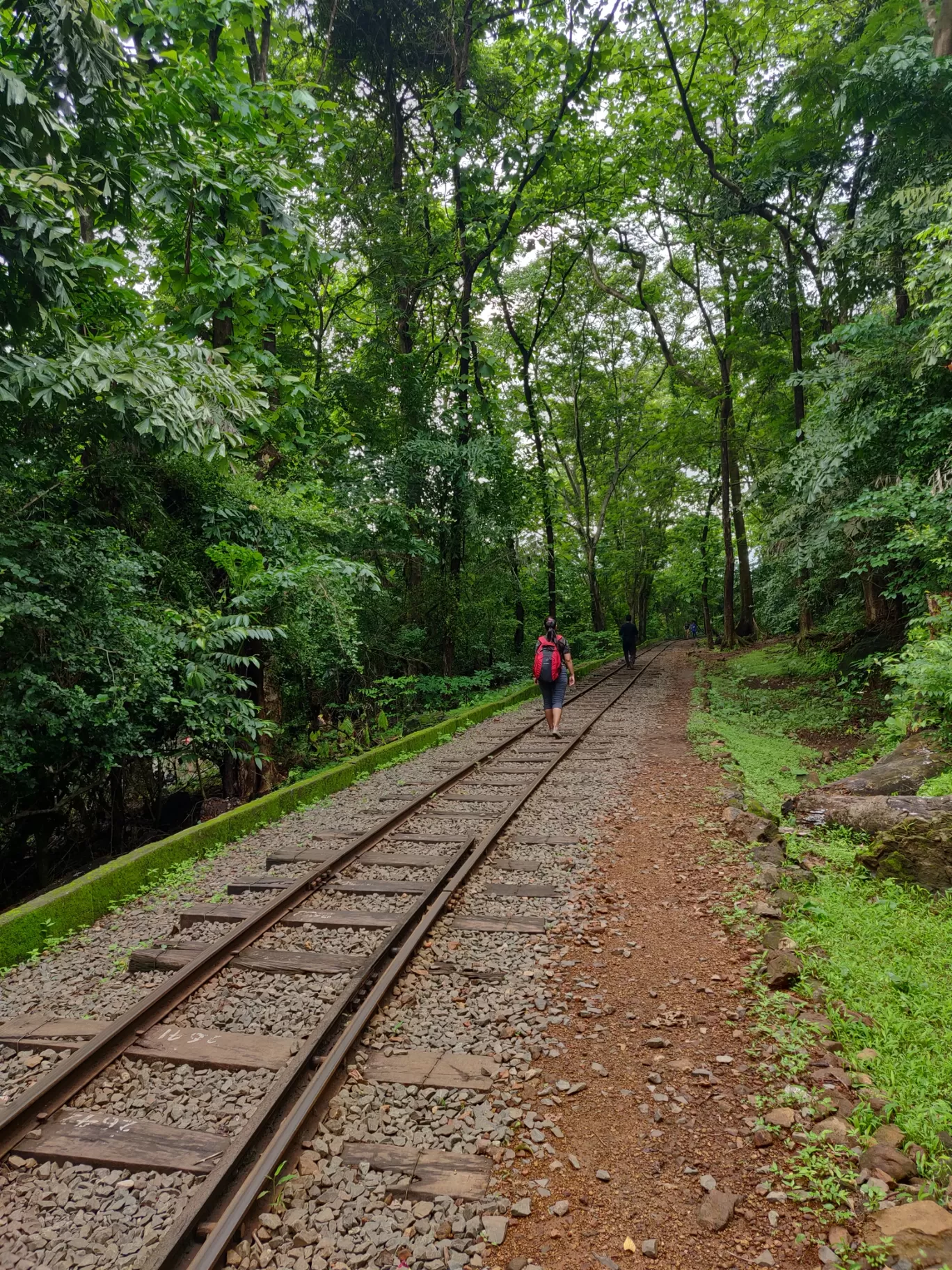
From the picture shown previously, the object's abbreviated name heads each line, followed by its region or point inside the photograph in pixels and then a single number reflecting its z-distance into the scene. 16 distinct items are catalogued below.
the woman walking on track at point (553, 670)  10.67
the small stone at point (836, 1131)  2.73
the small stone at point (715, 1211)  2.47
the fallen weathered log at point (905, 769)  6.66
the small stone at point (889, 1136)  2.64
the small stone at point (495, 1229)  2.45
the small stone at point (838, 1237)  2.31
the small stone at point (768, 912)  4.62
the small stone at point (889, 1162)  2.51
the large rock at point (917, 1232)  2.15
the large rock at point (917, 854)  4.94
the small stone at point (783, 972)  3.81
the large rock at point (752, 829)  6.09
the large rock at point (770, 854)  5.58
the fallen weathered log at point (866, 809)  5.45
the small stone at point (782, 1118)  2.88
